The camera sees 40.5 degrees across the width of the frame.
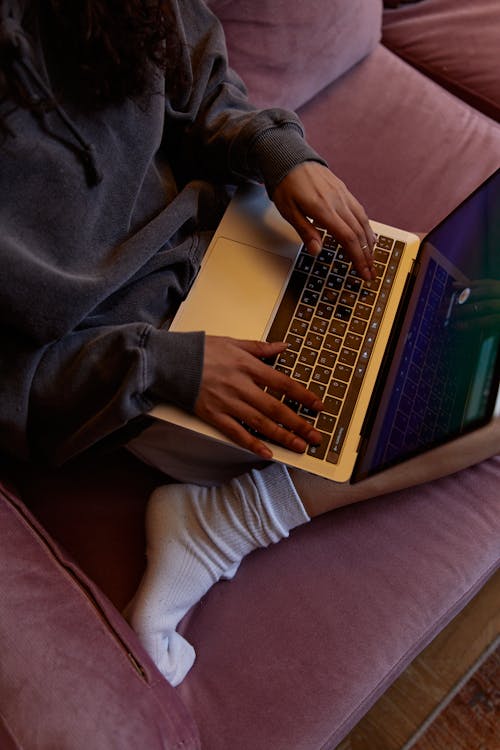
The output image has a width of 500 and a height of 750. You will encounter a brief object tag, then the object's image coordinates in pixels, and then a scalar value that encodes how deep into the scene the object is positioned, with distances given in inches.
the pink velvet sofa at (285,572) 25.2
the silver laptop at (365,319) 28.8
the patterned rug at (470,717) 42.8
